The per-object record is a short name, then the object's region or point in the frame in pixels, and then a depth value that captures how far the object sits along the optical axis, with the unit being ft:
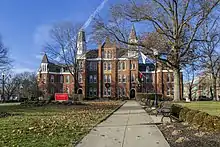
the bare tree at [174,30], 59.05
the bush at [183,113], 24.76
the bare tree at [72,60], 117.66
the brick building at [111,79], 154.27
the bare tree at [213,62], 95.75
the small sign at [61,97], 88.15
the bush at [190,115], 22.04
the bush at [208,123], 18.25
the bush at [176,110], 28.06
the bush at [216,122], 17.53
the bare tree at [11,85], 162.24
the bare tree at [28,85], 151.92
